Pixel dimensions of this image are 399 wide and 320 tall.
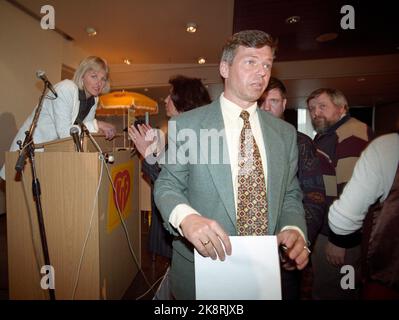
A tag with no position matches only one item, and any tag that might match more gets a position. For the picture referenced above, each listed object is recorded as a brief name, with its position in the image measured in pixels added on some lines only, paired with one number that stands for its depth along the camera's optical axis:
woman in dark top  1.70
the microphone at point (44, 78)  1.26
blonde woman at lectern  1.67
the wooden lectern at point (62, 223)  1.36
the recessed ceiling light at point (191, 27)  4.04
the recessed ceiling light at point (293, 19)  3.57
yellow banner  1.60
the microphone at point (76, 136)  1.31
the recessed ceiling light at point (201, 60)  5.75
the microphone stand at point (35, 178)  1.20
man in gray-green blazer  0.90
